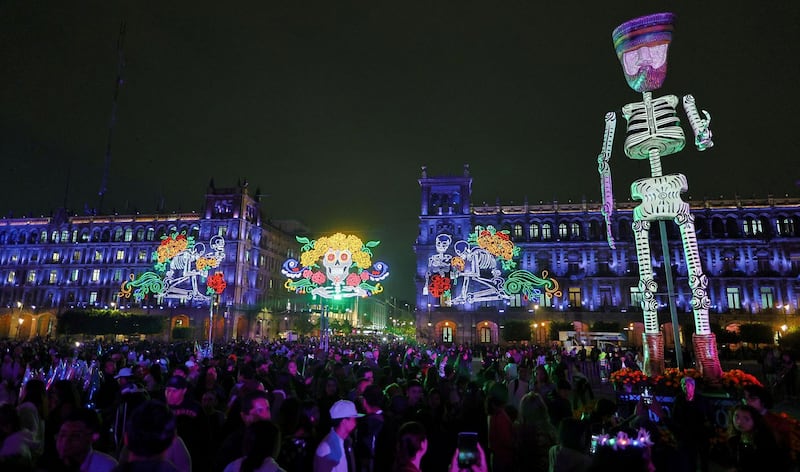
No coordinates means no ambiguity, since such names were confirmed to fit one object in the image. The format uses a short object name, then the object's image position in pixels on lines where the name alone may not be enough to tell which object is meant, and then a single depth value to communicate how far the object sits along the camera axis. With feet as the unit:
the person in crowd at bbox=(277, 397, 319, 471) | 14.46
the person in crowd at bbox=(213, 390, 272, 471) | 15.34
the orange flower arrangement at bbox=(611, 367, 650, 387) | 37.42
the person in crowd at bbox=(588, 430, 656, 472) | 11.43
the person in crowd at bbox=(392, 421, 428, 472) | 12.67
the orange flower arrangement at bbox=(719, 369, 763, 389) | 35.54
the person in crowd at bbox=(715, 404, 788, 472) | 14.87
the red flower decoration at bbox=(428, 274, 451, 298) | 104.99
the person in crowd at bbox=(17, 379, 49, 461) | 15.98
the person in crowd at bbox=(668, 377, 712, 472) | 22.70
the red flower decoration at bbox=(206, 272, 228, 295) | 125.54
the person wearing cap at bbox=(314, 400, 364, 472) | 13.83
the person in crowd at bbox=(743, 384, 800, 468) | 17.57
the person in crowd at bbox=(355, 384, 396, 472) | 17.79
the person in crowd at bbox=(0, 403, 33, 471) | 10.44
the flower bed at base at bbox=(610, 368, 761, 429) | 33.83
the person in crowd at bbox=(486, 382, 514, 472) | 18.51
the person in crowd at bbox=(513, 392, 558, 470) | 17.70
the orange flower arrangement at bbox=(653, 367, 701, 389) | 36.94
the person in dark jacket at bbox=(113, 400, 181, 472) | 9.02
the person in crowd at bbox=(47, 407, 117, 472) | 11.39
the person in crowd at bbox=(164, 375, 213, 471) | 16.30
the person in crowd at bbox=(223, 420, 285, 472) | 10.99
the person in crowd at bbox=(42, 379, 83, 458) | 17.48
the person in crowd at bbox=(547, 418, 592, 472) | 14.37
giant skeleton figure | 48.49
